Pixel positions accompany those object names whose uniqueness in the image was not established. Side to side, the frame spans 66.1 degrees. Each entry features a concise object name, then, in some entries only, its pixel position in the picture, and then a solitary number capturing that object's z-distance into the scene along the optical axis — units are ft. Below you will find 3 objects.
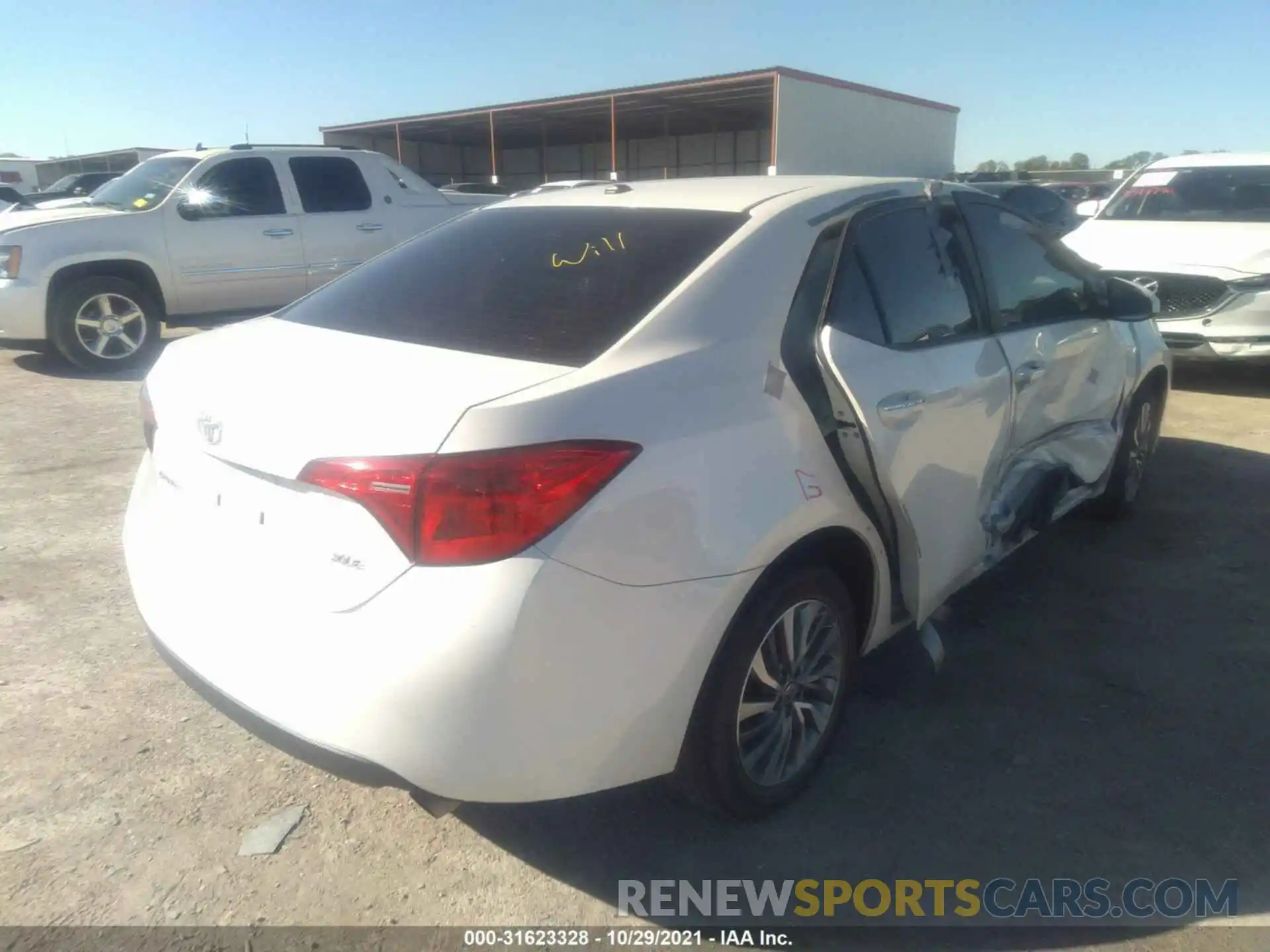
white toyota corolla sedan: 6.29
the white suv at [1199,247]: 24.25
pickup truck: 26.20
